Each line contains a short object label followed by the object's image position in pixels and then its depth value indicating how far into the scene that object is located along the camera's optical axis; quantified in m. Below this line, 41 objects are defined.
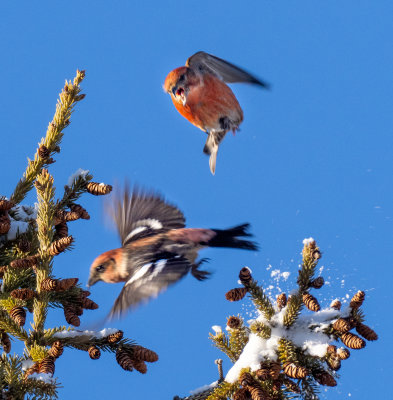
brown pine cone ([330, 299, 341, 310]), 5.37
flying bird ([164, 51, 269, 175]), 9.78
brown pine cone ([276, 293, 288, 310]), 5.49
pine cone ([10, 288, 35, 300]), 4.92
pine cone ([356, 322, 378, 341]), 4.95
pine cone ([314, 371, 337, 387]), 4.86
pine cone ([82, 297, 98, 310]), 5.38
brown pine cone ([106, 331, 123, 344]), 5.01
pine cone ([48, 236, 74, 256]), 4.86
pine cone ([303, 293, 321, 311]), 4.90
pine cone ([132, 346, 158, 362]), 4.93
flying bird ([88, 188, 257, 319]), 5.72
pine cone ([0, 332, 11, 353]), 5.21
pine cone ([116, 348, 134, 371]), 4.89
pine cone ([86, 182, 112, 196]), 5.47
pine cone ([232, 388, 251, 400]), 4.73
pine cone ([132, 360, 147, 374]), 5.00
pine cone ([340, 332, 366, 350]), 4.73
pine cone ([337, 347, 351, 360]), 4.67
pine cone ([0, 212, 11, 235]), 5.34
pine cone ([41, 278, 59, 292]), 4.84
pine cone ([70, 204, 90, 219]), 5.47
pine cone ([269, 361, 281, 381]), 4.82
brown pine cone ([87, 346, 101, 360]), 4.87
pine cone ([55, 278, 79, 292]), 4.83
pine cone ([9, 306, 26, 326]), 4.82
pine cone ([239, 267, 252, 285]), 5.11
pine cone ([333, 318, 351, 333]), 4.88
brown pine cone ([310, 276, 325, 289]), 5.06
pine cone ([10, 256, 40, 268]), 5.02
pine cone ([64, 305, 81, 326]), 5.17
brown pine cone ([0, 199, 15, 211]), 5.37
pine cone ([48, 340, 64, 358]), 4.67
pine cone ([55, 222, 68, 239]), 5.56
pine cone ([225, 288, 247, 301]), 5.02
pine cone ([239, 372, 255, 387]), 4.74
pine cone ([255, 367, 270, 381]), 4.73
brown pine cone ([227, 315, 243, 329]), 5.23
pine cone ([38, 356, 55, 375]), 4.56
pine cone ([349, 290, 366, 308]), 5.01
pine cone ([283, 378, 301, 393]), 4.76
